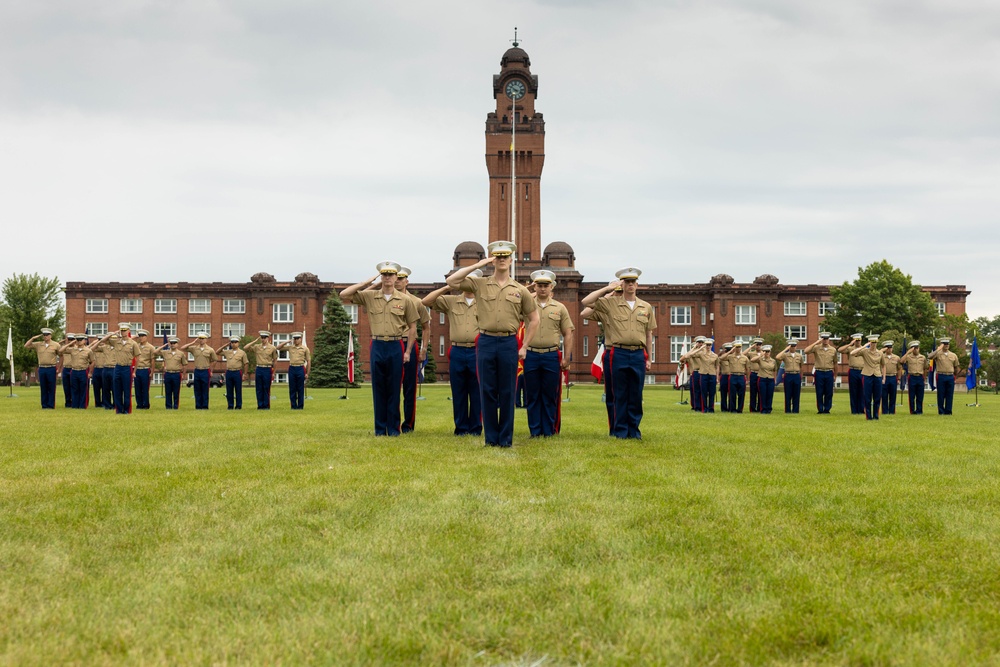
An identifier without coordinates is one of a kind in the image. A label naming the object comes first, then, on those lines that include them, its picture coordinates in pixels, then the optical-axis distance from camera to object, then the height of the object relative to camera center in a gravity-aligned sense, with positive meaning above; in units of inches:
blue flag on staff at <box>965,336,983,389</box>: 1070.4 -41.1
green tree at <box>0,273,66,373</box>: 2390.5 +101.0
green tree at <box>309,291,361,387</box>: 2343.8 -35.7
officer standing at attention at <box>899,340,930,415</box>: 876.6 -42.9
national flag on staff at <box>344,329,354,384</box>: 1253.8 -42.6
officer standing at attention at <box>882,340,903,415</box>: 856.9 -53.6
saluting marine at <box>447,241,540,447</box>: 400.5 +1.3
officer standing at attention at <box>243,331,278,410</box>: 863.1 -33.6
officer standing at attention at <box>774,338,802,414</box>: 898.7 -47.5
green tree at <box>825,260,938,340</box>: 2508.6 +84.4
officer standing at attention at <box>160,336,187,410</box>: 866.9 -34.8
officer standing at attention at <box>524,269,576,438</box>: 455.5 -20.3
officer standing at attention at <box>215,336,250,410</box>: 858.8 -35.2
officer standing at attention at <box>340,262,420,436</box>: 446.3 -1.4
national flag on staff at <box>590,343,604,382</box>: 494.8 -20.8
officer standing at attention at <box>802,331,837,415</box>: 854.5 -40.4
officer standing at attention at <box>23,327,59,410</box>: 860.6 -27.1
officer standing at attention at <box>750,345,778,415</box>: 901.8 -52.8
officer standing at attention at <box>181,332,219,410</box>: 863.1 -28.8
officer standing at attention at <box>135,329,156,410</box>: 821.2 -35.3
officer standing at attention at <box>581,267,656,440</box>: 443.2 -6.5
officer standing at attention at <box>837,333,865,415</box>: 820.6 -49.4
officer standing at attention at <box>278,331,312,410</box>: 890.7 -34.9
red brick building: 3147.1 +144.5
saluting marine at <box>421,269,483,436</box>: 474.0 -20.4
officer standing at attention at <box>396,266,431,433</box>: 474.0 -25.5
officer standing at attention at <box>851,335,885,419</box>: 763.4 -39.5
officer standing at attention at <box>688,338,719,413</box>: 892.0 -41.3
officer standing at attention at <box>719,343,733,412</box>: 928.3 -48.3
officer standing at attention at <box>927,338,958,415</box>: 870.8 -46.9
